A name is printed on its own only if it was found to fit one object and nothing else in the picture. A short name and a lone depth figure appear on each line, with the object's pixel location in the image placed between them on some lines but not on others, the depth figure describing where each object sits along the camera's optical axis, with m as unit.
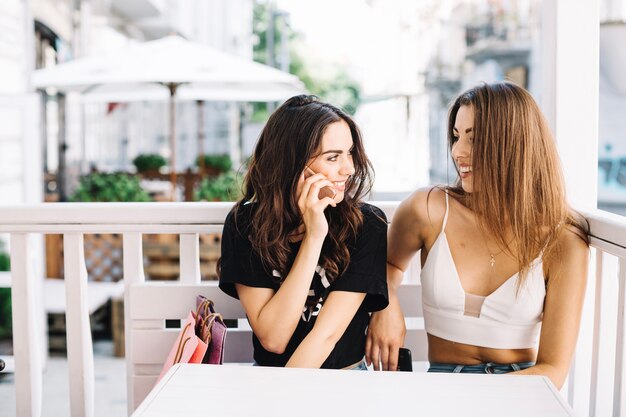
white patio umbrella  5.69
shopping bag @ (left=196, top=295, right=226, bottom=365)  1.67
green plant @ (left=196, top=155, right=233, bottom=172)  8.59
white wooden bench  2.15
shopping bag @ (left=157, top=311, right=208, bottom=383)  1.66
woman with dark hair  1.76
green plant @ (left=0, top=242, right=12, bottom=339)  4.26
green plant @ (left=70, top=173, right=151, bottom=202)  5.74
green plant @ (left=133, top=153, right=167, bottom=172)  8.24
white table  1.21
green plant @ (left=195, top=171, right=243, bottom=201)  6.05
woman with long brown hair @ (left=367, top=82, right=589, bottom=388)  1.83
